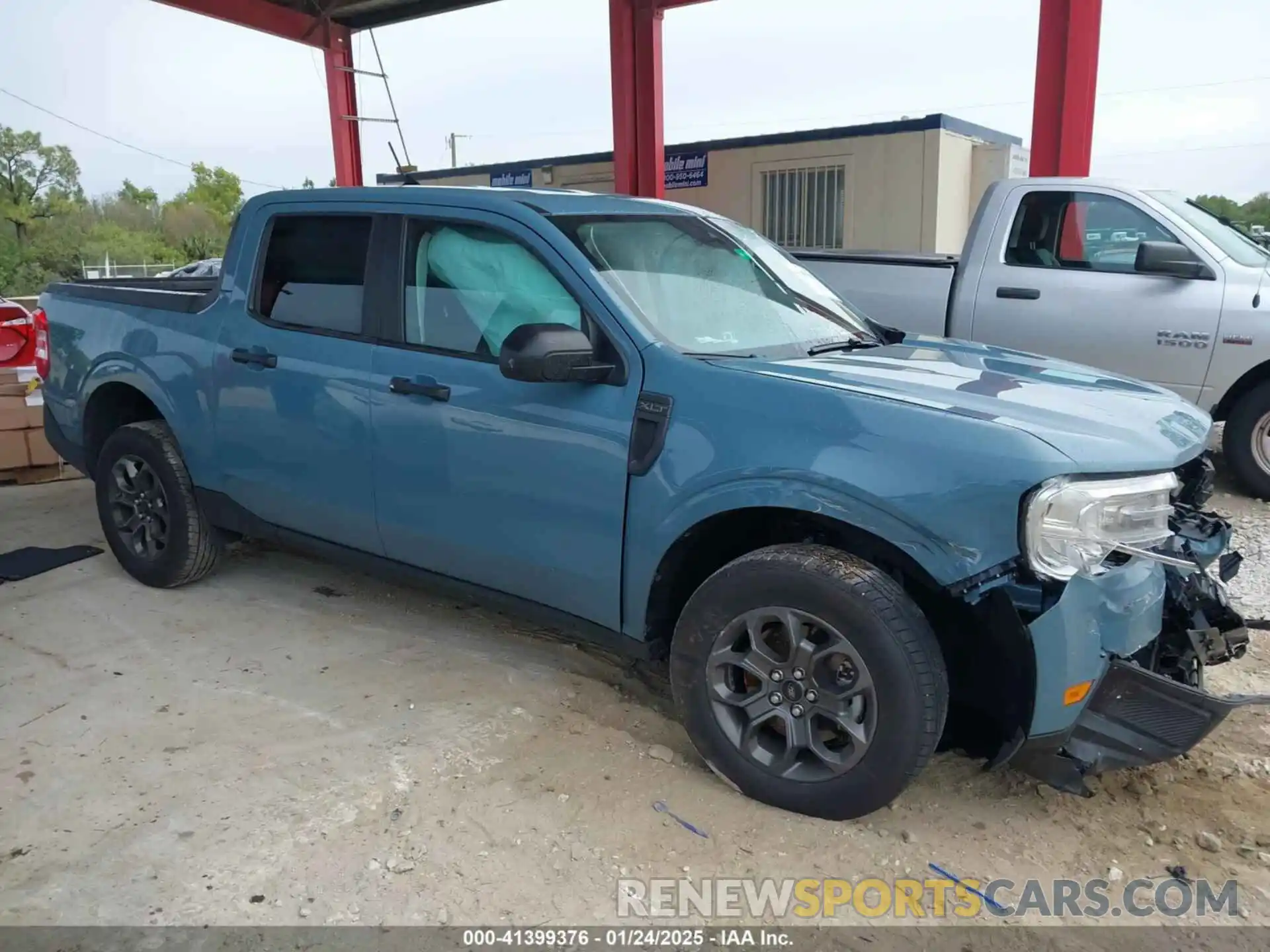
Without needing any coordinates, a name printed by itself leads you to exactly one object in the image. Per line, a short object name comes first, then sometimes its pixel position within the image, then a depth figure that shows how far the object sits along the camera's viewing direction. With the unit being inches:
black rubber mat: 198.2
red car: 271.9
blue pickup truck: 101.6
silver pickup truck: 239.3
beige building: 537.3
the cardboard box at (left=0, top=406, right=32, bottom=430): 264.2
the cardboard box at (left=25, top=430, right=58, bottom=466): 270.4
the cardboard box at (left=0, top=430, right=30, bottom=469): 265.7
